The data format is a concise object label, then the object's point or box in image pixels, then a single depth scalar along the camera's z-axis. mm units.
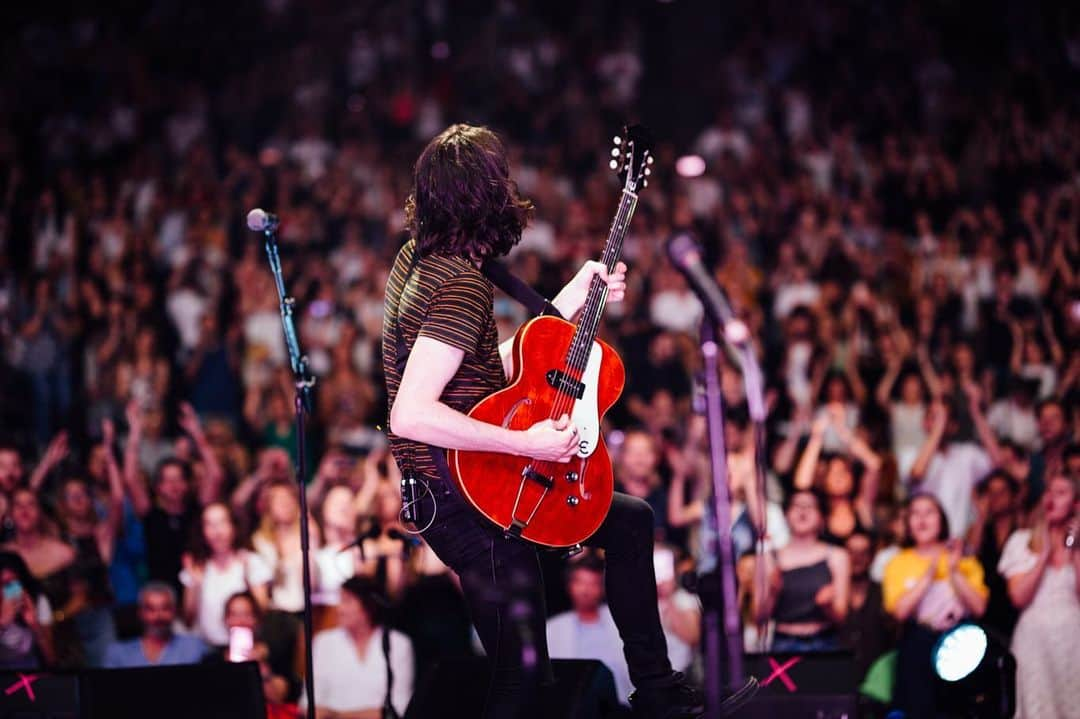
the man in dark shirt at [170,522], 7242
